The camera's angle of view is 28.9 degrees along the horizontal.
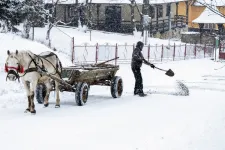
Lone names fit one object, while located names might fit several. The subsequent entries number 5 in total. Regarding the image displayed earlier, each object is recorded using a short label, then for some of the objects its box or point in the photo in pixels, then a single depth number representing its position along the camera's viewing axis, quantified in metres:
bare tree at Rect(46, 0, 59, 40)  35.32
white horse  10.42
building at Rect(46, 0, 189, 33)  48.31
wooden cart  12.52
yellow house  65.06
